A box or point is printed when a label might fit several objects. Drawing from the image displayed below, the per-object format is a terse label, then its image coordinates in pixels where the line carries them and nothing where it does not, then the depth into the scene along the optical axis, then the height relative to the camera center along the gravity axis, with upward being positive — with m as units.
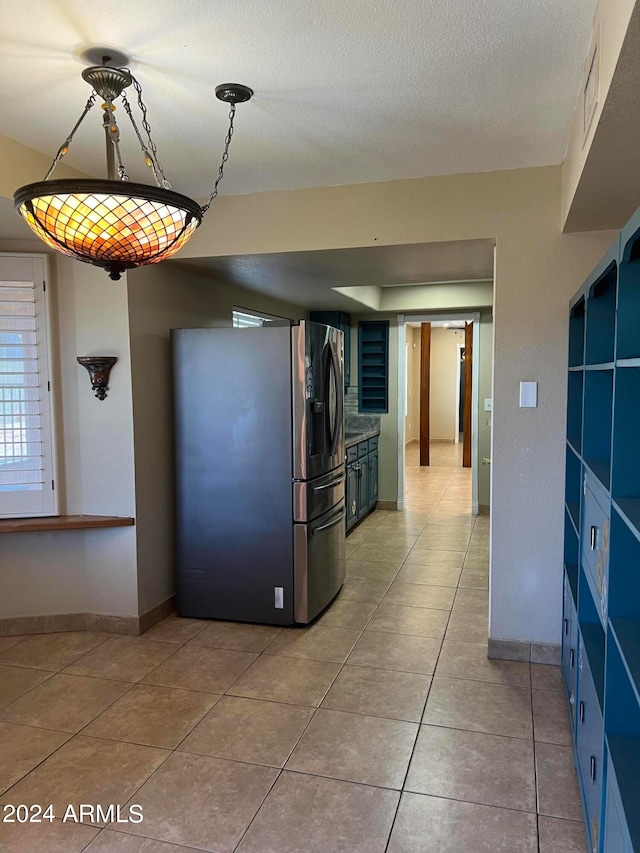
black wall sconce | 3.25 +0.16
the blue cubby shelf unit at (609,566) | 1.36 -0.46
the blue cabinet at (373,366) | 6.62 +0.31
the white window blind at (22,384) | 3.29 +0.08
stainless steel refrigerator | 3.44 -0.42
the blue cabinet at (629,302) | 1.36 +0.21
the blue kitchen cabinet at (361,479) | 5.58 -0.82
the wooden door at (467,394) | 8.60 +0.00
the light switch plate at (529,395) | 2.96 -0.01
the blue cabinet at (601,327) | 2.22 +0.24
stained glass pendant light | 1.57 +0.49
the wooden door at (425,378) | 9.75 +0.26
